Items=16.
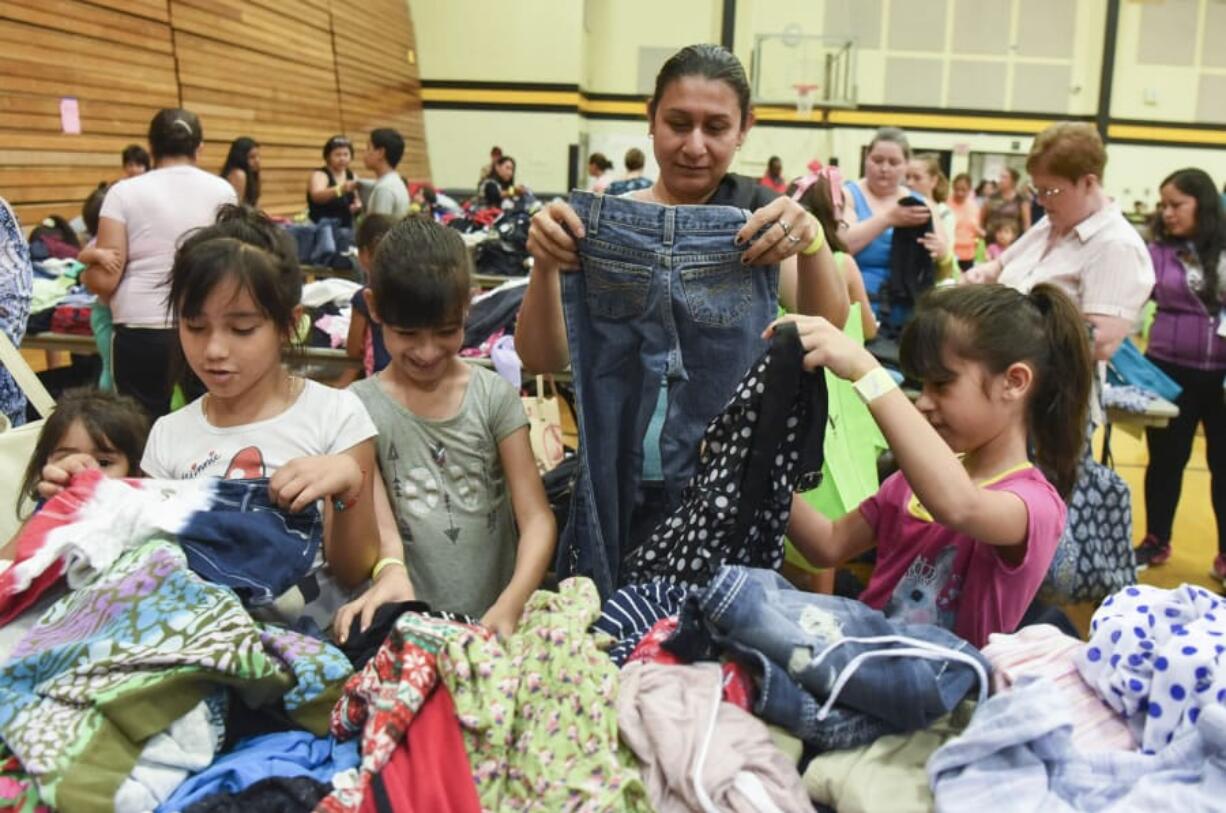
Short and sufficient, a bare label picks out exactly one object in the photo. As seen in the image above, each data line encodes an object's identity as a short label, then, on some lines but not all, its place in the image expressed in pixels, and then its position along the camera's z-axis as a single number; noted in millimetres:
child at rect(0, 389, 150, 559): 1879
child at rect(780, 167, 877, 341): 3447
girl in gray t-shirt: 1823
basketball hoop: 16172
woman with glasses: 3314
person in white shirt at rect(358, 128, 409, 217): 6207
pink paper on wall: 7145
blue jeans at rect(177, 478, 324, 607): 1337
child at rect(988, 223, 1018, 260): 11039
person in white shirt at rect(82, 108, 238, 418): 3746
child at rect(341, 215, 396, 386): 3604
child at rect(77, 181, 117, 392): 3721
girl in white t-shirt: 1630
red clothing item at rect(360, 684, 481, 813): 1033
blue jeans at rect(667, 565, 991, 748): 1124
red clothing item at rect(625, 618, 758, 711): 1167
